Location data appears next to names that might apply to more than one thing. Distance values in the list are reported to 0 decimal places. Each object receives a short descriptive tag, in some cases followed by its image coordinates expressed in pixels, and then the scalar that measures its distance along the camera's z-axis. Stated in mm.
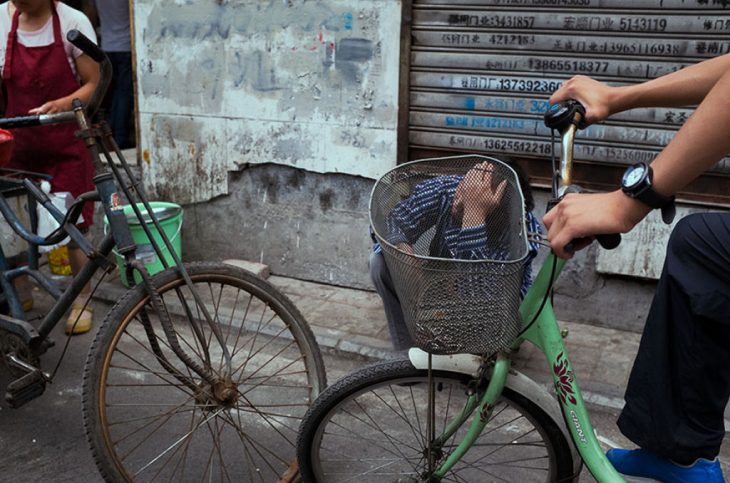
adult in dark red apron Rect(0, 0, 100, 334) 4461
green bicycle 1961
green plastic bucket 4941
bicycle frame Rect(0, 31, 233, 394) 2865
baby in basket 2291
